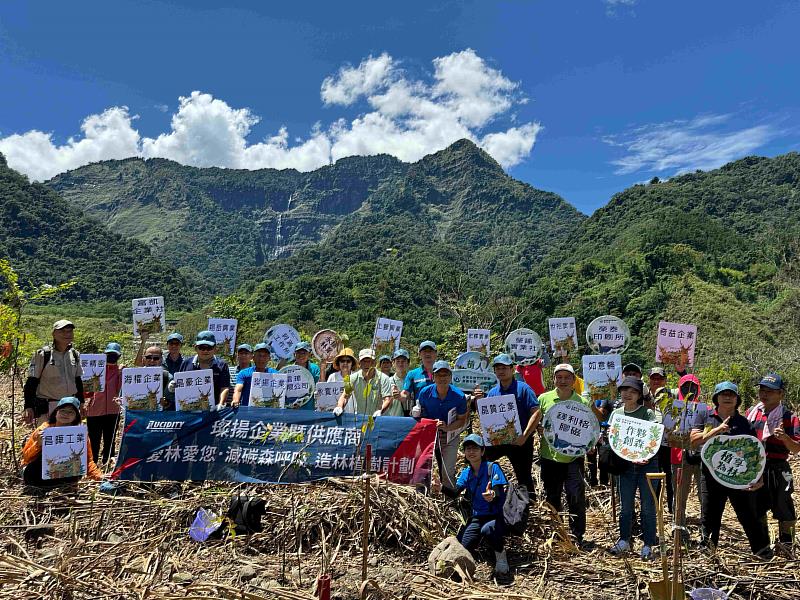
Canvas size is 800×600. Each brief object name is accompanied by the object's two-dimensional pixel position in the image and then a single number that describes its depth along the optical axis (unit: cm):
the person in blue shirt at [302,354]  679
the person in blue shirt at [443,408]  540
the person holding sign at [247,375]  620
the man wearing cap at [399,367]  643
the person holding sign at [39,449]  515
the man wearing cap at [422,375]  591
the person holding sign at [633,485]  484
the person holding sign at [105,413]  639
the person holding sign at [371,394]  591
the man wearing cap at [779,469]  468
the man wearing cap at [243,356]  688
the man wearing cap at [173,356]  651
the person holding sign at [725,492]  466
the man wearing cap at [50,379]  591
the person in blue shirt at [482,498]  449
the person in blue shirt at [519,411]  527
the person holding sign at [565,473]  504
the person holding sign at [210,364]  618
